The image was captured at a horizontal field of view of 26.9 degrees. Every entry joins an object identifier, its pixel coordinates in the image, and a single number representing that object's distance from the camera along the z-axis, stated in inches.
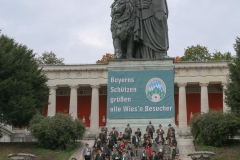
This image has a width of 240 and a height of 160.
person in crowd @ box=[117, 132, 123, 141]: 1008.2
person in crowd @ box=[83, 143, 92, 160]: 951.0
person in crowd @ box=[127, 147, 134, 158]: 887.7
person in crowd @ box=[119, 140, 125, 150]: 952.0
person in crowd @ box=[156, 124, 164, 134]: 1009.0
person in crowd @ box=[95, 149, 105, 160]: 861.8
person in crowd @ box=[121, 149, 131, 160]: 877.2
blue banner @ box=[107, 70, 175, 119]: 1061.1
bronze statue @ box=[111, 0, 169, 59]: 1130.7
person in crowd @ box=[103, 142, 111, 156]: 926.3
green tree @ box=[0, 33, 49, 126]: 1481.3
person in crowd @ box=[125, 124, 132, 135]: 1013.8
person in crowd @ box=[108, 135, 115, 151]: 992.9
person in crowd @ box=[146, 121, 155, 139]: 1008.9
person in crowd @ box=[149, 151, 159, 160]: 884.5
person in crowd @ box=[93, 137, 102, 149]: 978.8
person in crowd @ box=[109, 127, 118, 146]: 1009.8
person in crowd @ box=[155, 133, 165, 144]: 978.5
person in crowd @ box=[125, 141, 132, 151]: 950.4
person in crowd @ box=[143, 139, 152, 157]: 935.0
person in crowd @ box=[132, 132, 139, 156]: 981.2
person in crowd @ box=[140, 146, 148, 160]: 905.5
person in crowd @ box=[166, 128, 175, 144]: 992.4
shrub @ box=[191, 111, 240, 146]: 1117.1
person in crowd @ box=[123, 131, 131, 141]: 995.9
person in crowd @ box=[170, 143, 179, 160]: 924.5
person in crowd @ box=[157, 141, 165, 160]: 932.6
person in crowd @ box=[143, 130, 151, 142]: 964.8
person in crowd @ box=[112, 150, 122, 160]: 886.8
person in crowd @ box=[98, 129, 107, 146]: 995.6
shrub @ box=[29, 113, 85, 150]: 1146.0
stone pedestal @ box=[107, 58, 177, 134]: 1061.8
